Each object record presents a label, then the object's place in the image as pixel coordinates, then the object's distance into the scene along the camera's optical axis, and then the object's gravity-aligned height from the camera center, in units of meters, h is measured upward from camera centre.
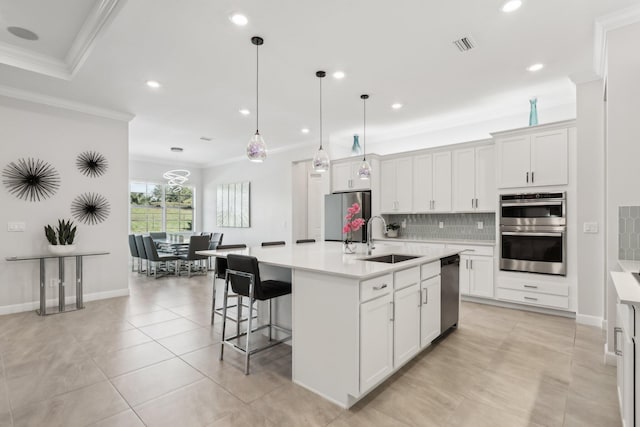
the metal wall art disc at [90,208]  4.50 +0.08
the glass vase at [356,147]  5.79 +1.23
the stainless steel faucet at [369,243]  3.15 -0.30
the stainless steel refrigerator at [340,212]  5.63 +0.04
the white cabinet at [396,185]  5.34 +0.51
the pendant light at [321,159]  3.57 +0.62
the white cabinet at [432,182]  4.94 +0.52
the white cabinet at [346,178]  5.77 +0.69
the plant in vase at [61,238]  4.06 -0.32
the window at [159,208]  8.23 +0.16
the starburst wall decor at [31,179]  4.02 +0.45
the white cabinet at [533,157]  3.85 +0.73
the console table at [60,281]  3.97 -0.88
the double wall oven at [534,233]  3.84 -0.22
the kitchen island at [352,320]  2.00 -0.74
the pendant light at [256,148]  3.00 +0.62
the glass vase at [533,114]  4.14 +1.32
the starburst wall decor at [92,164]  4.54 +0.73
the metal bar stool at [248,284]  2.43 -0.57
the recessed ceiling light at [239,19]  2.51 +1.57
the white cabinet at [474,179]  4.54 +0.52
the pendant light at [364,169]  4.09 +0.59
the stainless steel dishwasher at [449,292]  3.11 -0.79
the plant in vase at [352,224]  2.95 -0.09
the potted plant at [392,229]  5.64 -0.26
